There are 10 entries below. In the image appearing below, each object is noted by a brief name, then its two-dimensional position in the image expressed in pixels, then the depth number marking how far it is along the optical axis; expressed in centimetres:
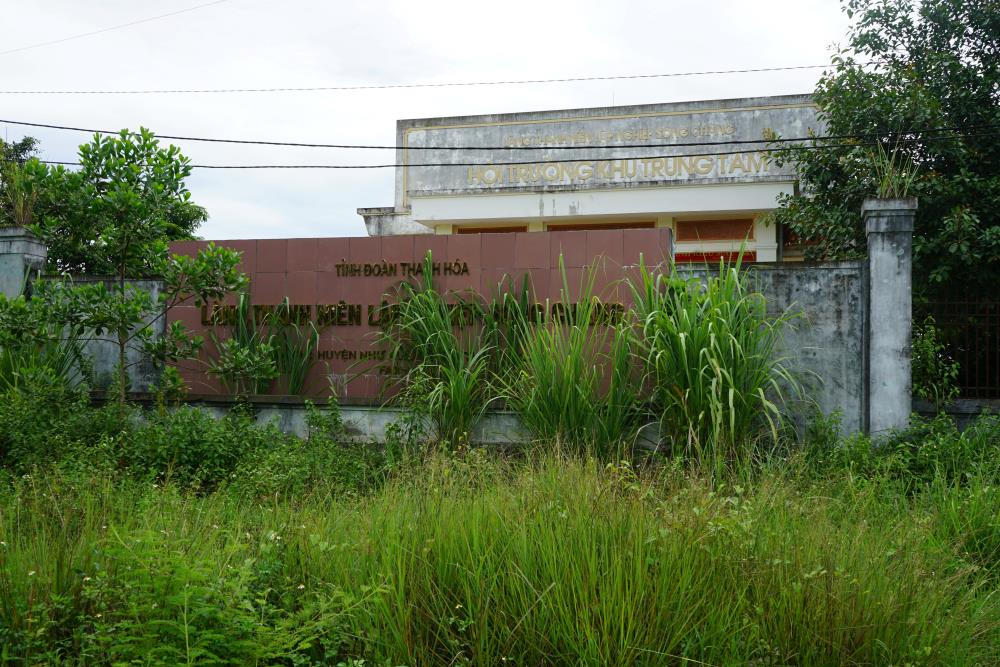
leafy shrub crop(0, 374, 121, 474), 704
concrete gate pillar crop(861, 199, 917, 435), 803
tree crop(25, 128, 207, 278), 748
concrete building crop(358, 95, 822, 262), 1747
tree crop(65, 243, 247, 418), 754
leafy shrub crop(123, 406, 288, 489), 687
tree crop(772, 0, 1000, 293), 1097
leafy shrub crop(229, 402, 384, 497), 604
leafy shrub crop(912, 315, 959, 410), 877
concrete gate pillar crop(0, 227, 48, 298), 984
